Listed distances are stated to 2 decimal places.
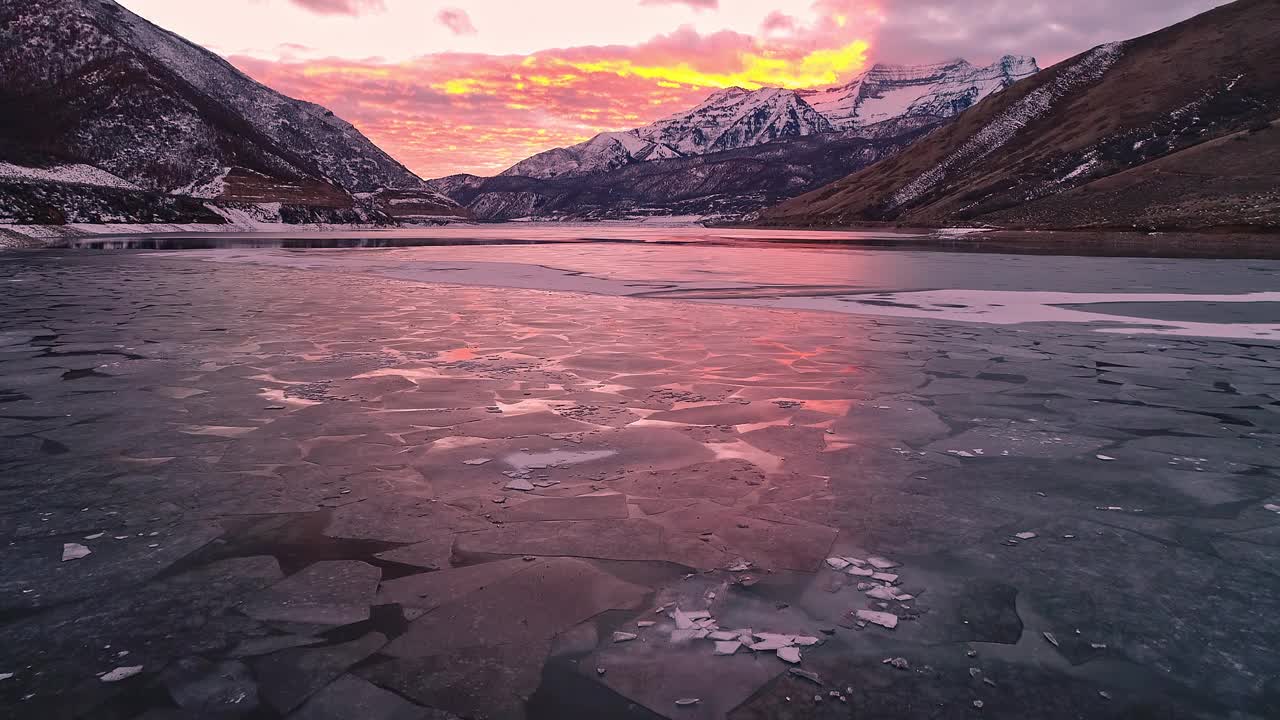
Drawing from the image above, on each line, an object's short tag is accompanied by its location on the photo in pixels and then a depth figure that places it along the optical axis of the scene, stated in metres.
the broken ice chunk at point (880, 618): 4.39
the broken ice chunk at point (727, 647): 4.09
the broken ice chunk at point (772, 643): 4.11
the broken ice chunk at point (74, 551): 5.11
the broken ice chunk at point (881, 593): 4.72
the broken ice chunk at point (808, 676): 3.80
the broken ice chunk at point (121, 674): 3.75
